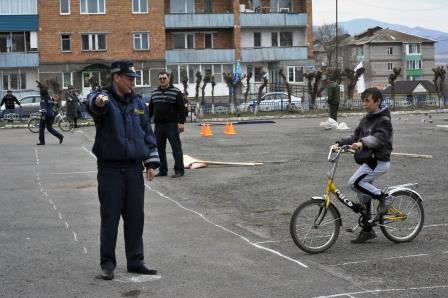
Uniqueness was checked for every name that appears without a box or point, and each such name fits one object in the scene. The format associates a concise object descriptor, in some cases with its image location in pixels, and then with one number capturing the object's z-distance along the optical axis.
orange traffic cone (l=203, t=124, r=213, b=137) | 26.54
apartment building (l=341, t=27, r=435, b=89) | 118.00
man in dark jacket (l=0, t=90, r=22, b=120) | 37.50
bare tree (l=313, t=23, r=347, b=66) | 111.81
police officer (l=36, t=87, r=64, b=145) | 23.08
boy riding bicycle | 8.05
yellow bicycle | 7.79
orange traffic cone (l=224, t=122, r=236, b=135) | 27.46
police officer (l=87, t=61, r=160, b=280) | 6.56
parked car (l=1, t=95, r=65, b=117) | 44.14
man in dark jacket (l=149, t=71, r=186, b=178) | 14.28
